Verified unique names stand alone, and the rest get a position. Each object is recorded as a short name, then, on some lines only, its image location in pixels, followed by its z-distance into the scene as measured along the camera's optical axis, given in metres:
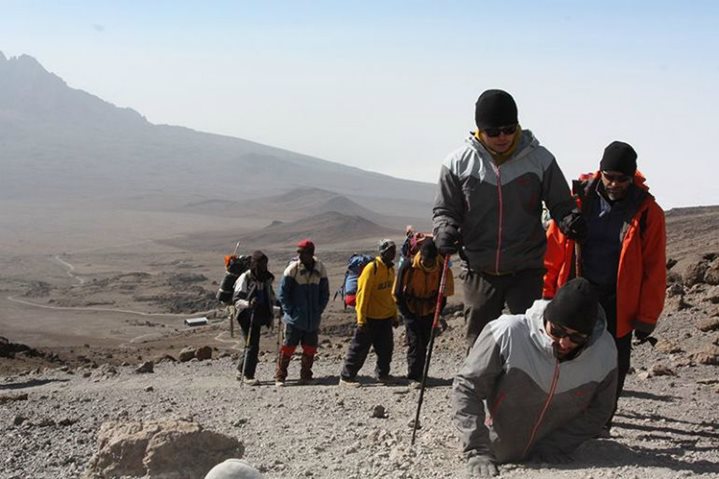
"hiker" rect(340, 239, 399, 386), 10.26
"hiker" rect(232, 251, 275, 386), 10.83
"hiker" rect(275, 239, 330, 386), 10.54
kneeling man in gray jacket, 5.04
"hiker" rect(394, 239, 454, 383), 9.64
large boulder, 5.72
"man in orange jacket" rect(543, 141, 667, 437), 5.71
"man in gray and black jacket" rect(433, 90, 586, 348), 5.68
